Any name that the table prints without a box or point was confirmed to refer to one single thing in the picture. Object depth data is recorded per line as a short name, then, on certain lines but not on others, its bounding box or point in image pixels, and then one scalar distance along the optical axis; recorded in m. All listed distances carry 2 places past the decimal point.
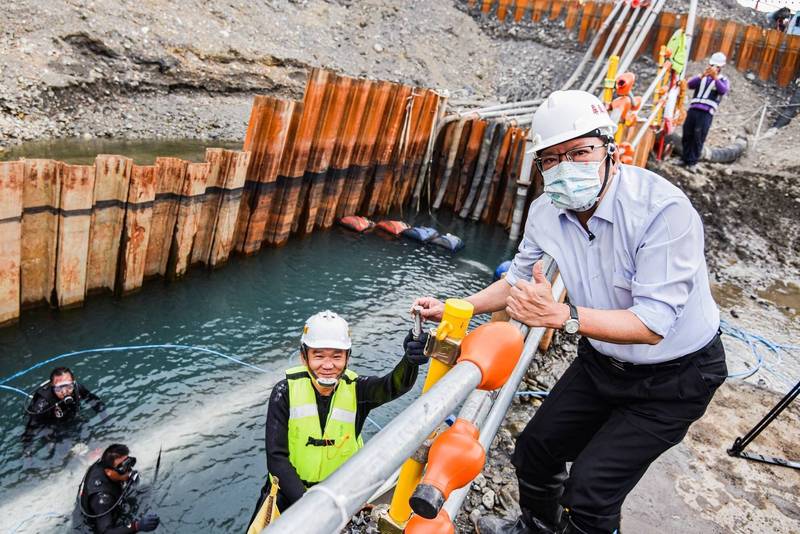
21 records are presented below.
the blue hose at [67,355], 6.19
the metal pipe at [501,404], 2.32
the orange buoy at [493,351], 1.79
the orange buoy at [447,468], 1.58
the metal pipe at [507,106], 17.76
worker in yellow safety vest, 3.51
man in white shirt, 2.22
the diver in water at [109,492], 4.70
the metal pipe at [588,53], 22.60
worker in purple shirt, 12.91
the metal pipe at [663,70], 13.86
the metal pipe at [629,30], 23.11
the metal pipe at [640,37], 20.88
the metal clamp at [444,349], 1.99
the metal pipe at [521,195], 12.94
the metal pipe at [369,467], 1.06
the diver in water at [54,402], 5.39
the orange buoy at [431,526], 1.72
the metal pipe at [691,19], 14.76
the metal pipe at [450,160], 14.18
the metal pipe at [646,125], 11.74
